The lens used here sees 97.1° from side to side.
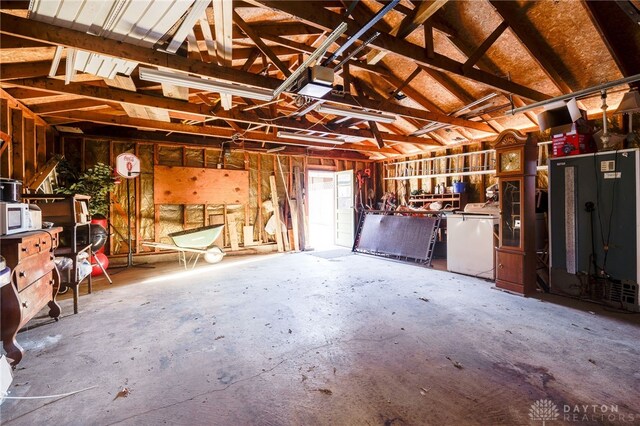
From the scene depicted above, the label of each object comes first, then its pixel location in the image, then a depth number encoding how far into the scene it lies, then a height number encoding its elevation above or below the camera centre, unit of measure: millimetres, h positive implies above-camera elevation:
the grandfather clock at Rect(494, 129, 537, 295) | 4035 -116
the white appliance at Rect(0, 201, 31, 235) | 2244 -20
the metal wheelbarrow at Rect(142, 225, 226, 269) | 5820 -636
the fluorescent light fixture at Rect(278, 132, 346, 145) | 6195 +1675
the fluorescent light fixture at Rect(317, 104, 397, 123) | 4439 +1597
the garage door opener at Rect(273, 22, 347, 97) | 2490 +1557
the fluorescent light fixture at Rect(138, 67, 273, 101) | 3045 +1508
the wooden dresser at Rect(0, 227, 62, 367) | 2152 -568
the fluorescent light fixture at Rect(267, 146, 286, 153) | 7485 +1653
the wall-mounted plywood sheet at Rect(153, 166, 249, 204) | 6527 +659
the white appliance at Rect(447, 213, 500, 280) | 4758 -634
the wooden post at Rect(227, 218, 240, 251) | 7289 -601
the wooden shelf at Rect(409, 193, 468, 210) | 6867 +234
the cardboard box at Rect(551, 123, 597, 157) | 3906 +902
